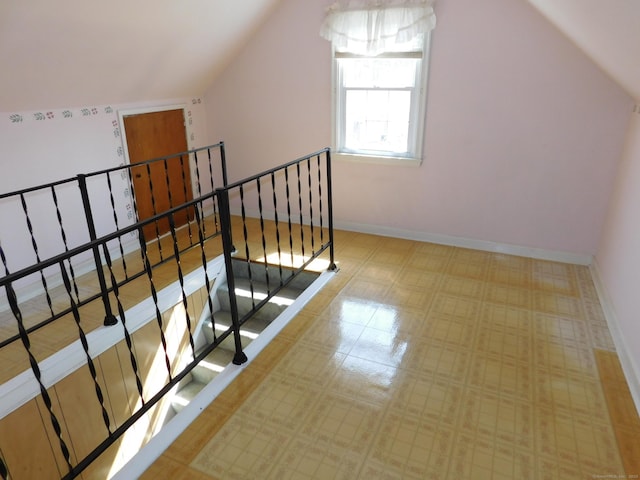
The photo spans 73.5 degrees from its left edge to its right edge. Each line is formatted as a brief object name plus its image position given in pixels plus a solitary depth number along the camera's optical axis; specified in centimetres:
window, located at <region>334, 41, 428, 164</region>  401
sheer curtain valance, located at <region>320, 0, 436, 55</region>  369
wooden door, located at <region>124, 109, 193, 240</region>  427
